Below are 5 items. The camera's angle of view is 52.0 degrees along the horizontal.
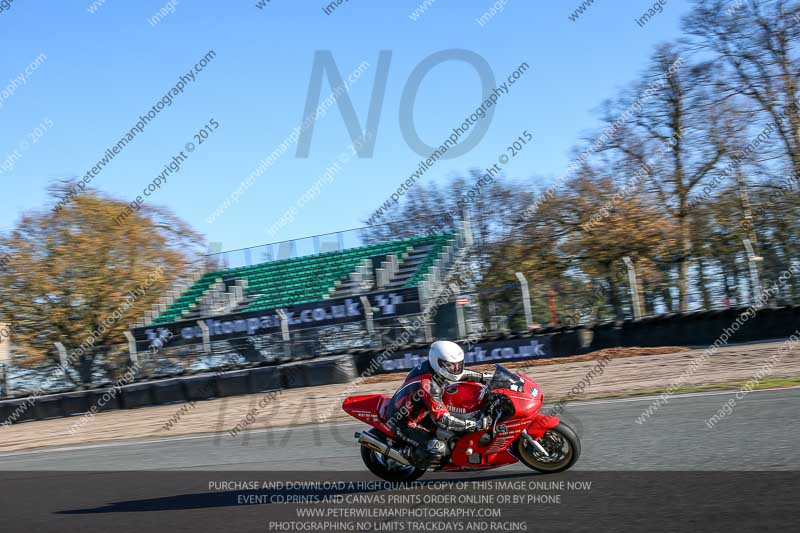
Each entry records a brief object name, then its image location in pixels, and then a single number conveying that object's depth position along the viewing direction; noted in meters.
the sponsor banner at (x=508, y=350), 19.86
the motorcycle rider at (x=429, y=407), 7.24
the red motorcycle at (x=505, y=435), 7.08
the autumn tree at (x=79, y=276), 33.41
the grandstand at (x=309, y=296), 22.94
